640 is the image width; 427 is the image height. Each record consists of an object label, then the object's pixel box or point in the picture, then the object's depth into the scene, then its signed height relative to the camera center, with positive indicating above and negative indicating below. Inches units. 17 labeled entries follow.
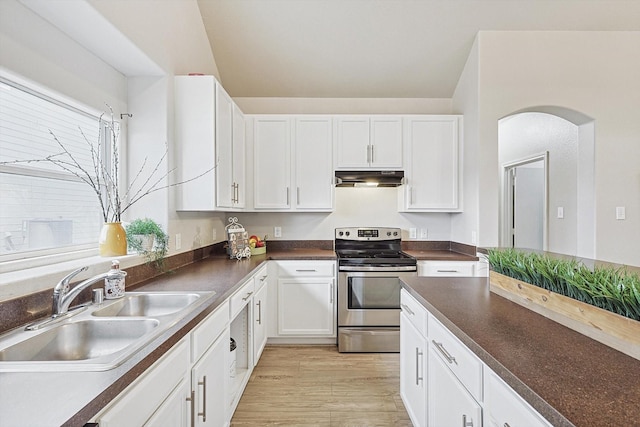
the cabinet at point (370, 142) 134.2 +29.2
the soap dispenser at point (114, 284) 63.2 -13.2
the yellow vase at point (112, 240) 71.8 -5.4
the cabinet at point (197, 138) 96.9 +22.2
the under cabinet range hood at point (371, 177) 131.4 +14.9
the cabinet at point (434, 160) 133.4 +21.9
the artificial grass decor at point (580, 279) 35.4 -8.1
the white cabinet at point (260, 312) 102.5 -31.6
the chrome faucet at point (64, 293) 51.2 -12.2
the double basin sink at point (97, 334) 35.5 -16.6
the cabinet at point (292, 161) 134.6 +21.7
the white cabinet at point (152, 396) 32.9 -20.6
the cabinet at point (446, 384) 35.7 -23.9
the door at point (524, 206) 190.1 +5.3
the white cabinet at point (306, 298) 123.7 -30.6
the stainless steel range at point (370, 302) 119.9 -31.4
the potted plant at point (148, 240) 79.5 -5.9
